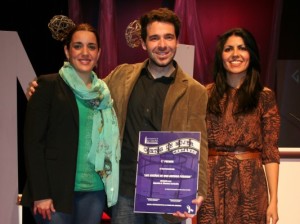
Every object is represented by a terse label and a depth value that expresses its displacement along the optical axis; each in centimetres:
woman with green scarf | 204
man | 219
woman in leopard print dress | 224
